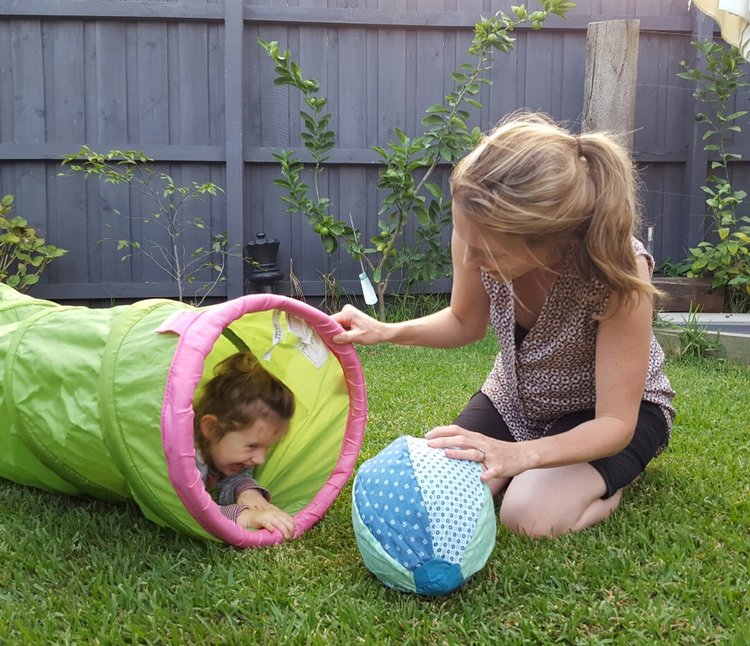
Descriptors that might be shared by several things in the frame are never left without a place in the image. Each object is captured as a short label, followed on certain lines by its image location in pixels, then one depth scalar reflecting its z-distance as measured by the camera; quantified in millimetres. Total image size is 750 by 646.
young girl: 2281
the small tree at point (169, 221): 5359
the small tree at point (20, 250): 5145
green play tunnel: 1719
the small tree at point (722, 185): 5242
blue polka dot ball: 1601
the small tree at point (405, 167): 5039
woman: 1641
